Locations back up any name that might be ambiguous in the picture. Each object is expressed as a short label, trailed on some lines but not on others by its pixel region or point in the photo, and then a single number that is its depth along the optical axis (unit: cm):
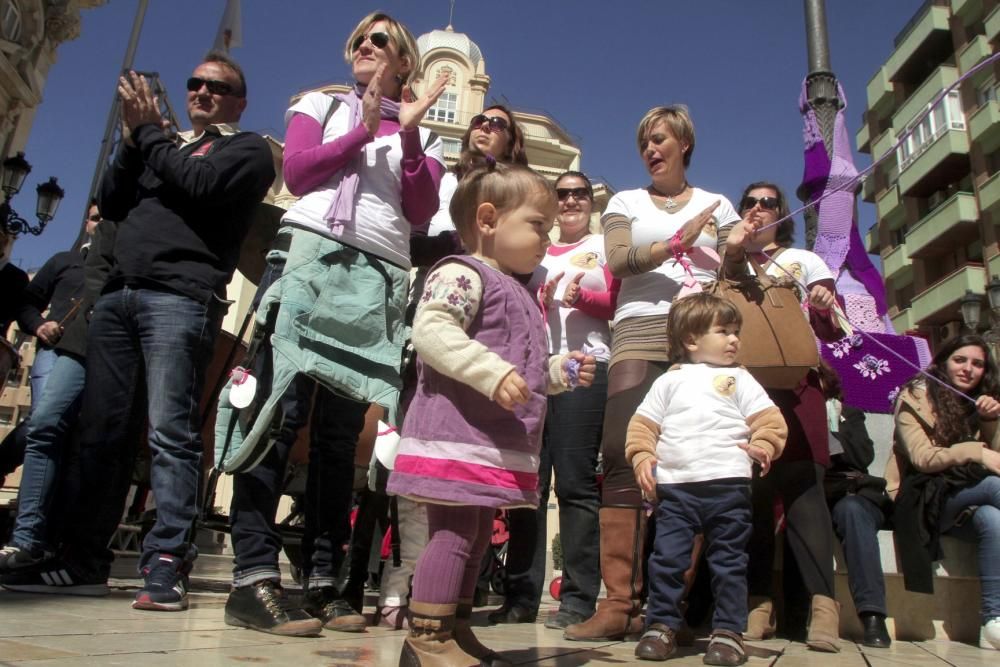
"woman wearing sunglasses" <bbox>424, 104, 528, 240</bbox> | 372
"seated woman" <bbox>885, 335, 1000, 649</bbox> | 392
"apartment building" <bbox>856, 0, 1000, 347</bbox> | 2588
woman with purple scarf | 244
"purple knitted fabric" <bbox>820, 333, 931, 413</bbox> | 505
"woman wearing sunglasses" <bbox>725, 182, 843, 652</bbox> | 307
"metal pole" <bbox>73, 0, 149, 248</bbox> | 1164
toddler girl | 183
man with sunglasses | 290
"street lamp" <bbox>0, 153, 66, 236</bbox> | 1022
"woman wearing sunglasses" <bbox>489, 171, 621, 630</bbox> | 341
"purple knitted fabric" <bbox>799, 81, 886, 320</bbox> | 460
